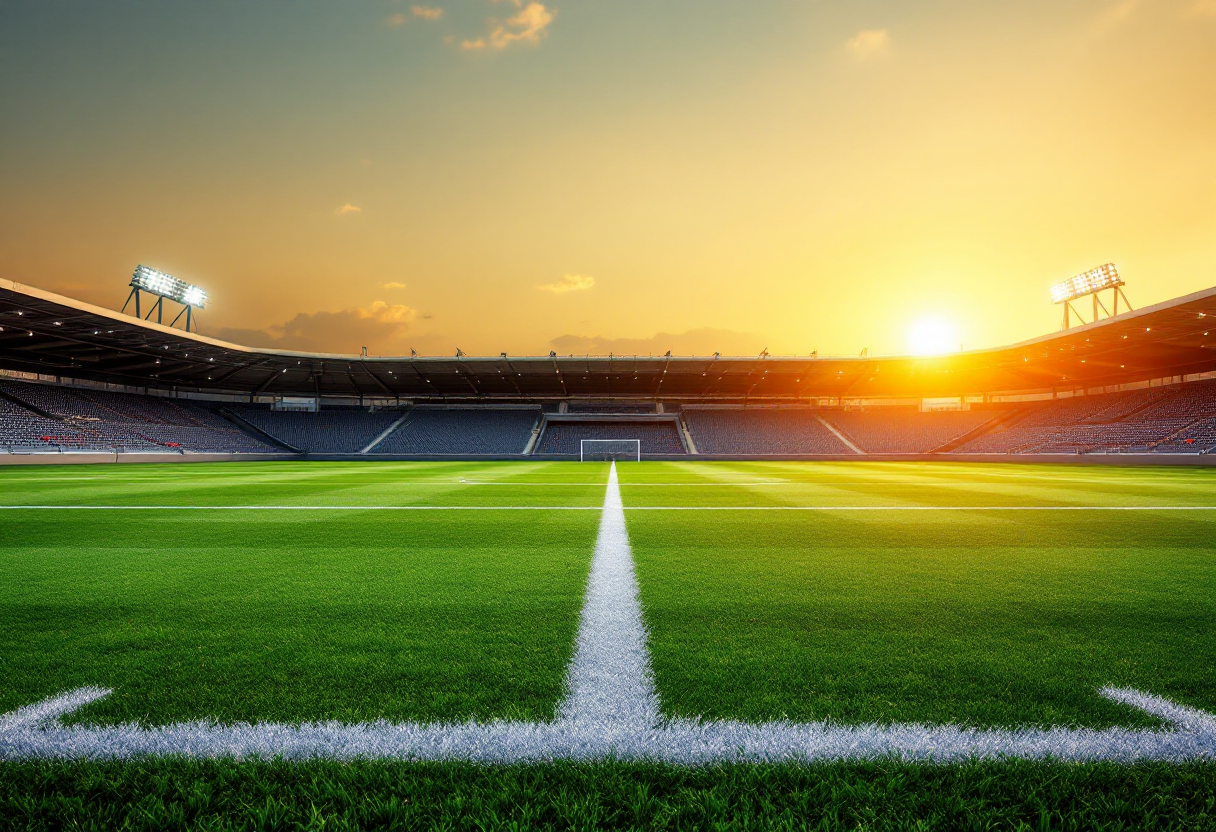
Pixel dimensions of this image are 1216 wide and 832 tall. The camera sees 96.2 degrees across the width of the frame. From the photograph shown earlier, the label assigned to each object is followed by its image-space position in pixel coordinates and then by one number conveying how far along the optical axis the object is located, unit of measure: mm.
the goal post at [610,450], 36719
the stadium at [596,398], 28703
